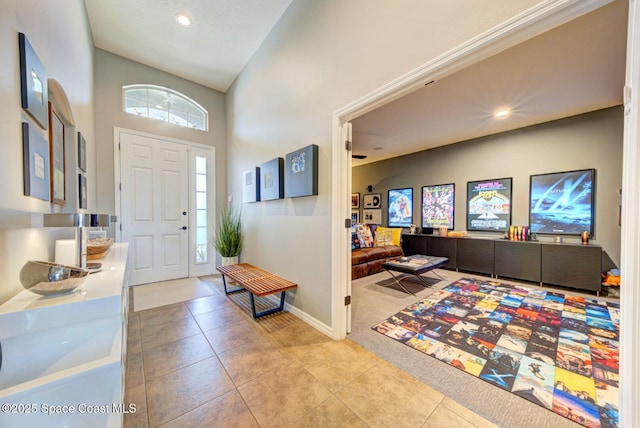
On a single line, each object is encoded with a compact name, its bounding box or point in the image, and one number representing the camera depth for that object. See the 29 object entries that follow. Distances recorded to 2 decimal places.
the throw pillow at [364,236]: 4.57
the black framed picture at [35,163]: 0.97
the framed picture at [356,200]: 6.82
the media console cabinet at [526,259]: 3.09
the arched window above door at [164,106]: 3.49
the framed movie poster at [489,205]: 4.02
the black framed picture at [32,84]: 0.95
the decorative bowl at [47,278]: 0.76
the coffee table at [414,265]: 3.21
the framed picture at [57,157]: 1.39
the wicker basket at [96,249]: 1.71
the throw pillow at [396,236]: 5.01
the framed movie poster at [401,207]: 5.49
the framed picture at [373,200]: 6.20
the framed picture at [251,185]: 3.19
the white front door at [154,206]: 3.39
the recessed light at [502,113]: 3.20
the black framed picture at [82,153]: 2.08
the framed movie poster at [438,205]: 4.76
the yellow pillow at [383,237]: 4.86
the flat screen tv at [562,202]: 3.27
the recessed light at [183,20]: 2.59
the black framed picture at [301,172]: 2.18
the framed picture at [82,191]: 2.03
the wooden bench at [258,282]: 2.35
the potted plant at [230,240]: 3.68
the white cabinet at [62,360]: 0.62
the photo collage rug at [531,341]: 1.42
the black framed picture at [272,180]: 2.68
